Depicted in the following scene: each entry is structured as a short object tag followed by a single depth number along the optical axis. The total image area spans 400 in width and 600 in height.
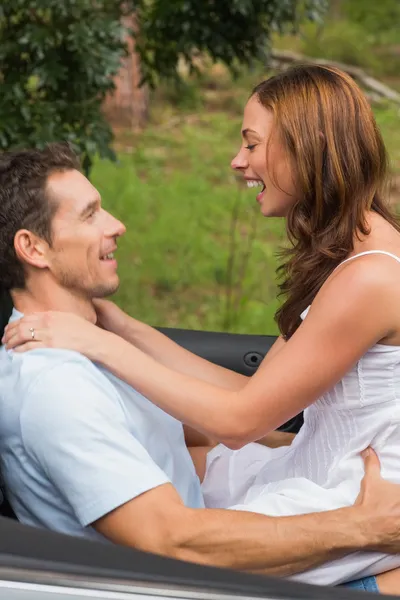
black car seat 2.63
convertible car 1.77
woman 2.21
